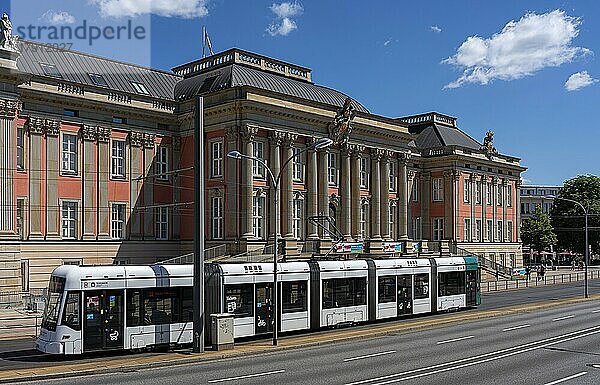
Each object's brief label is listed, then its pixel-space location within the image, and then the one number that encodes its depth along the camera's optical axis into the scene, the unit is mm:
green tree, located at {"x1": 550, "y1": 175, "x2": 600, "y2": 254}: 117000
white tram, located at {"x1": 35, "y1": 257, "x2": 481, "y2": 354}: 25422
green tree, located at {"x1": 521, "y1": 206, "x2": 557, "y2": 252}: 111375
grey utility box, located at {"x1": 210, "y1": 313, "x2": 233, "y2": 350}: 27531
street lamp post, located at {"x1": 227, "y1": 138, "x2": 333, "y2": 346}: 29094
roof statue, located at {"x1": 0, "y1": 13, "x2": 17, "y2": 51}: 45875
